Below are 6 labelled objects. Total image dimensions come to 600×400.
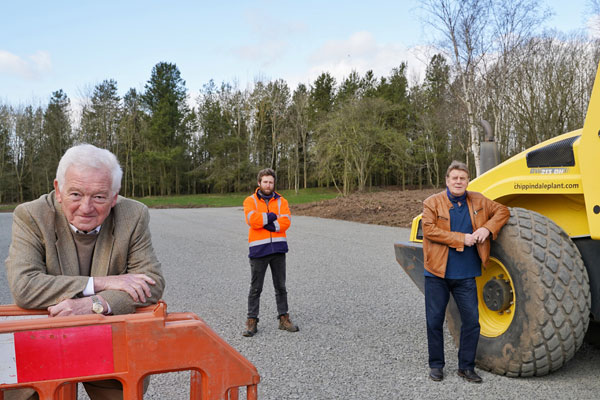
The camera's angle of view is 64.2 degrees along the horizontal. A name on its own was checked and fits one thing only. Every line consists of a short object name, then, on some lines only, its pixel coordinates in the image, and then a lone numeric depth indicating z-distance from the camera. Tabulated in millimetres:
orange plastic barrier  1539
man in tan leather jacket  3533
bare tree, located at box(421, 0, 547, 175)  20828
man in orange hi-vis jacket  5055
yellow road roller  3262
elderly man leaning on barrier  1955
